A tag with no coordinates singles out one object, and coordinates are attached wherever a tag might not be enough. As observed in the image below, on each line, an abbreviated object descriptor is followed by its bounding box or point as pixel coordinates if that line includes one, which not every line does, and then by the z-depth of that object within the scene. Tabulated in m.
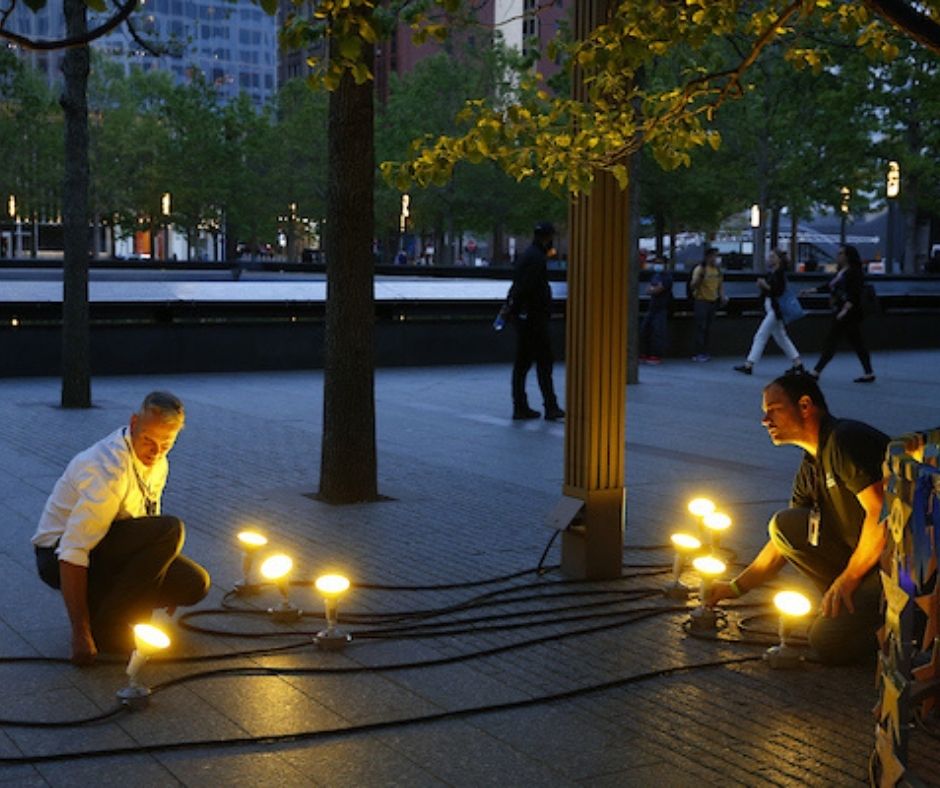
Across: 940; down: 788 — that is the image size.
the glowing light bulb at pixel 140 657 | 5.87
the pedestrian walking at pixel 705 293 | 23.62
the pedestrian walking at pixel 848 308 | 20.58
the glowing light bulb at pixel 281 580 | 7.27
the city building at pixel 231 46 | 97.62
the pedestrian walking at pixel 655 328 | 23.30
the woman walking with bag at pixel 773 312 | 21.47
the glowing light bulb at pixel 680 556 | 7.87
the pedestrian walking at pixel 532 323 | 15.70
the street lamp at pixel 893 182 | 36.28
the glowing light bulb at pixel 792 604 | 6.59
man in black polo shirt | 6.41
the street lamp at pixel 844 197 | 50.56
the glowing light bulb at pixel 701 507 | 8.32
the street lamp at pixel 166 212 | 58.25
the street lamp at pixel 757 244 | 51.16
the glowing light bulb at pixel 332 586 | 6.73
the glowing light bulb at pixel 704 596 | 7.19
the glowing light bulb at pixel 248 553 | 7.66
